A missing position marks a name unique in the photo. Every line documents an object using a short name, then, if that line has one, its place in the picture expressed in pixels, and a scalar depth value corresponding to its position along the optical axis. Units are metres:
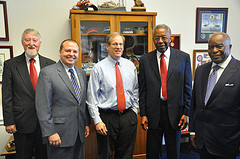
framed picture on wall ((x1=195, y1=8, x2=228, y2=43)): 3.02
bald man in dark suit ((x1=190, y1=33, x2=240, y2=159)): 1.39
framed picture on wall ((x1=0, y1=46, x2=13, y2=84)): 2.50
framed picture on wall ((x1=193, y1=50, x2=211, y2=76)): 3.11
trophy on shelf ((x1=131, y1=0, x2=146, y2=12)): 2.49
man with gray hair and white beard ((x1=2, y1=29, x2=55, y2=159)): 1.69
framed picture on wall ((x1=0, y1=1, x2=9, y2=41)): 2.43
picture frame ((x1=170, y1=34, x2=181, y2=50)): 2.99
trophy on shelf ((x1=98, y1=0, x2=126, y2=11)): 2.42
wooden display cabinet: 2.36
